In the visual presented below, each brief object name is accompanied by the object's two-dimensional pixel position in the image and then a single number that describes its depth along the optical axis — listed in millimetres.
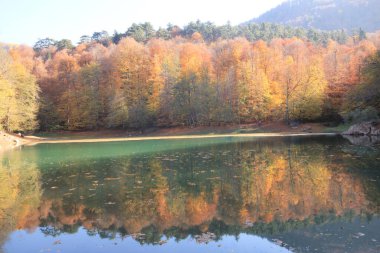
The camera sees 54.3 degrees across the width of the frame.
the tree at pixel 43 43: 123375
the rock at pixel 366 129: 40125
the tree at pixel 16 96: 56312
